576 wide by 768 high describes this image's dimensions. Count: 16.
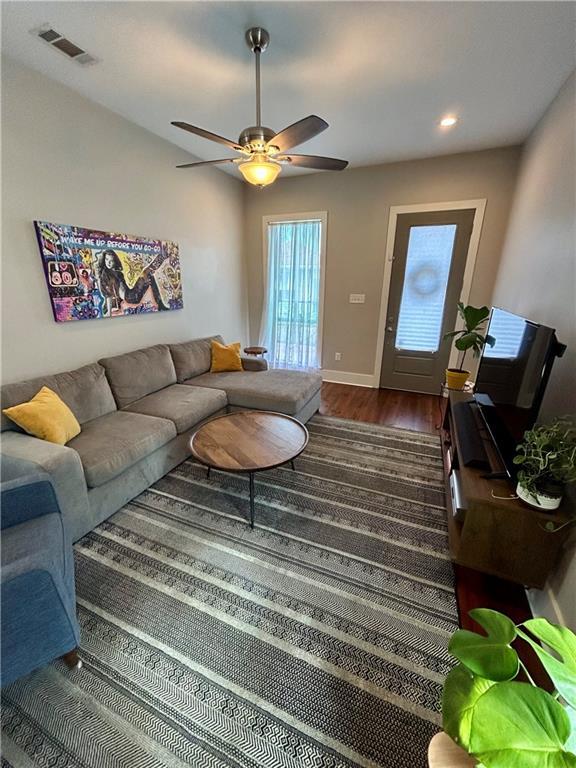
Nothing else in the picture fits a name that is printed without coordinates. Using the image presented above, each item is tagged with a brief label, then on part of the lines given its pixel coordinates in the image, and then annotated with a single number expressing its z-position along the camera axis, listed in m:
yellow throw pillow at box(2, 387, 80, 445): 1.83
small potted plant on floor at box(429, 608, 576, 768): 0.53
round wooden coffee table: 1.85
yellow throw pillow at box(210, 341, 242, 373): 3.53
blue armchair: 1.00
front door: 3.61
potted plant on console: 1.29
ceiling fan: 1.68
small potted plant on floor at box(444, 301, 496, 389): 3.01
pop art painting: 2.29
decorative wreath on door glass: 3.75
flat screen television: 1.43
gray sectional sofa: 1.72
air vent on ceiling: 1.73
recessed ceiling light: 2.62
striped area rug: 1.05
